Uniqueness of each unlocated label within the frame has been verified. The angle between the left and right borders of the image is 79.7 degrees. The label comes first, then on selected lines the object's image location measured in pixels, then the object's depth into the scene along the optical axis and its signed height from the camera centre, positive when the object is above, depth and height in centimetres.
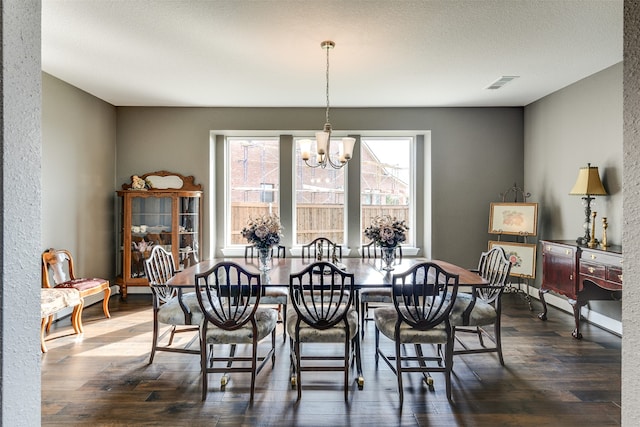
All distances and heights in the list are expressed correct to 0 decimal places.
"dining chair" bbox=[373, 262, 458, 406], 250 -77
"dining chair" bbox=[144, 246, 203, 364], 288 -73
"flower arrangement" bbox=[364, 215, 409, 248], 340 -18
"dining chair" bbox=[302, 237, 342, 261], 366 -51
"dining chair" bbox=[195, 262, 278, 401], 256 -78
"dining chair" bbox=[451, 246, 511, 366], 284 -74
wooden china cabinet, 505 -21
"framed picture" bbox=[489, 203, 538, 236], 482 -8
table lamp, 383 +25
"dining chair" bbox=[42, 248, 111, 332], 388 -73
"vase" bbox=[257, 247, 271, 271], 345 -42
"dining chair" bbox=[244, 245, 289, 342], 359 -80
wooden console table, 331 -56
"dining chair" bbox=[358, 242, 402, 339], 358 -80
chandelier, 333 +59
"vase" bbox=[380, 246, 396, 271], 345 -40
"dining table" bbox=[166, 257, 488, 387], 286 -53
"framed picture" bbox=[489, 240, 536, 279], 479 -57
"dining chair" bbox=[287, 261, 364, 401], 253 -79
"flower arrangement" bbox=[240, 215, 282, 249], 340 -19
